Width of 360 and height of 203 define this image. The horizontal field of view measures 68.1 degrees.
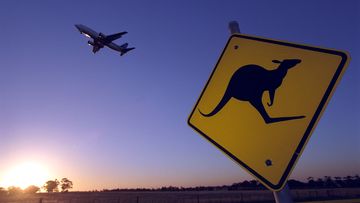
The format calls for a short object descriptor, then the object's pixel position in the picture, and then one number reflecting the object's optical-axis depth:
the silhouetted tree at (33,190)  156.00
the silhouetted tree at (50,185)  168.38
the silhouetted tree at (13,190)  119.94
